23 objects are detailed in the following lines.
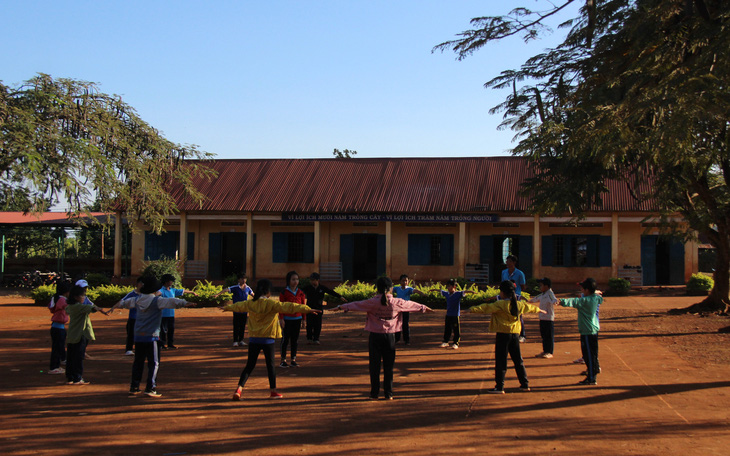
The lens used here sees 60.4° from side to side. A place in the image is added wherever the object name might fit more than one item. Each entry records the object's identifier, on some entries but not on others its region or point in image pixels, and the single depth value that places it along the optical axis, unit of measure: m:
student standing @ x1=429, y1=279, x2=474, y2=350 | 11.43
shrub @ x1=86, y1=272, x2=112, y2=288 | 24.16
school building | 25.38
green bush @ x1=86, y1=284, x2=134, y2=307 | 20.25
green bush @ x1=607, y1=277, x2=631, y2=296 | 23.30
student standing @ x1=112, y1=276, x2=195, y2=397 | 7.70
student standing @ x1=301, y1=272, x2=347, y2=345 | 11.23
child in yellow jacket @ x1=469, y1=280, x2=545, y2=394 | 7.84
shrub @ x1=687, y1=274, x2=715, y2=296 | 22.39
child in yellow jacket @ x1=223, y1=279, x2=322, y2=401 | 7.52
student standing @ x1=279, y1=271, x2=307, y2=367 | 9.79
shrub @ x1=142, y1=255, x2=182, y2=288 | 22.17
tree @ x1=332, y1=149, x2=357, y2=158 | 57.28
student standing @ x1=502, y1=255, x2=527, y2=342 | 11.48
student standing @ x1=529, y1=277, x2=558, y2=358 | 10.18
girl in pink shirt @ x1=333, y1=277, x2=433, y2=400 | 7.55
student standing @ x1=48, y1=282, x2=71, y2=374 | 9.19
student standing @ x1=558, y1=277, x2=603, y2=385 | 8.40
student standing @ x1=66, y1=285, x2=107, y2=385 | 8.51
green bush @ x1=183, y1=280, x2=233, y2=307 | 20.09
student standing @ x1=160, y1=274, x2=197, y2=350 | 11.14
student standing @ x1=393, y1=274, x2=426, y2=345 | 11.78
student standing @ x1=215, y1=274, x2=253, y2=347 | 11.80
